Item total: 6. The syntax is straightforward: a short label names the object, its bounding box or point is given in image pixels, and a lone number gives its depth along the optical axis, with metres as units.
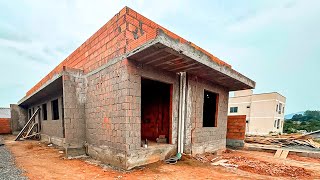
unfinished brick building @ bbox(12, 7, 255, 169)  4.47
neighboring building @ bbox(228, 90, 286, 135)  31.72
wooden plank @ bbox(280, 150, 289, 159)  7.21
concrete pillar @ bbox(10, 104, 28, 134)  16.67
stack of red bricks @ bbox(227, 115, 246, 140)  9.16
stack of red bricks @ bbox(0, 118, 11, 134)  17.16
